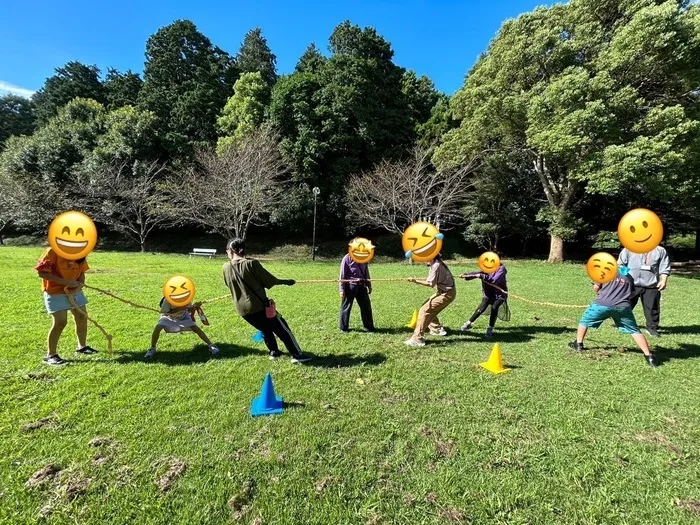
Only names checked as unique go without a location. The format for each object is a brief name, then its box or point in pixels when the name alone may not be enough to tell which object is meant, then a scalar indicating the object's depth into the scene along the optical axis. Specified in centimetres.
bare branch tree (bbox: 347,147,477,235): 2195
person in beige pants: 591
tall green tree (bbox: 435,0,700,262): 1455
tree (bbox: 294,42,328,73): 2981
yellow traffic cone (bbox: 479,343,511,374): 505
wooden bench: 2420
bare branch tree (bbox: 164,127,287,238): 2205
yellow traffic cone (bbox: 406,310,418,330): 728
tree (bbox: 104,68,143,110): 3575
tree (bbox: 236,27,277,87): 4137
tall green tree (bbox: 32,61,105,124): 3750
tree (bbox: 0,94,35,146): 4293
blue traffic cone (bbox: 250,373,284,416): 378
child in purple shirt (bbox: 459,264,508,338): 675
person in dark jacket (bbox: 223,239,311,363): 474
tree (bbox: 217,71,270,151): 2758
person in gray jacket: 630
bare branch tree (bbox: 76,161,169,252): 2598
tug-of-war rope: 483
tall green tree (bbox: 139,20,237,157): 3045
